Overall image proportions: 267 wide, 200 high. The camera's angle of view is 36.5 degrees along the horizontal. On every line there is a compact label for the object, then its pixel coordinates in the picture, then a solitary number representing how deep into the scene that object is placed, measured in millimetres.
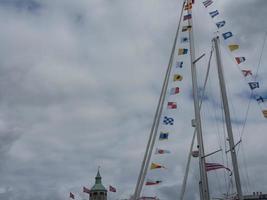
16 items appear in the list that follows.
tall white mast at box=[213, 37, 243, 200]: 36116
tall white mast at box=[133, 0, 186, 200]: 36344
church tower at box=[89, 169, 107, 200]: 182500
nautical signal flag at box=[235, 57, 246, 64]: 39031
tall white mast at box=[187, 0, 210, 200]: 38094
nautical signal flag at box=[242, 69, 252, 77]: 37719
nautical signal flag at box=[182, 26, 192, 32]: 42656
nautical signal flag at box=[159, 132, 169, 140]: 40500
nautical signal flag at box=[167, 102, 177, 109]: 41988
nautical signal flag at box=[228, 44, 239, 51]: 38562
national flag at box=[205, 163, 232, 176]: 39166
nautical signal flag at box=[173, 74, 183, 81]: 42531
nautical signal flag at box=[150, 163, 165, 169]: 38219
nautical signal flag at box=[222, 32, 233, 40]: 38250
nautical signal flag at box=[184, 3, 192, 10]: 43375
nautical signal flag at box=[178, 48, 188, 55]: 43000
